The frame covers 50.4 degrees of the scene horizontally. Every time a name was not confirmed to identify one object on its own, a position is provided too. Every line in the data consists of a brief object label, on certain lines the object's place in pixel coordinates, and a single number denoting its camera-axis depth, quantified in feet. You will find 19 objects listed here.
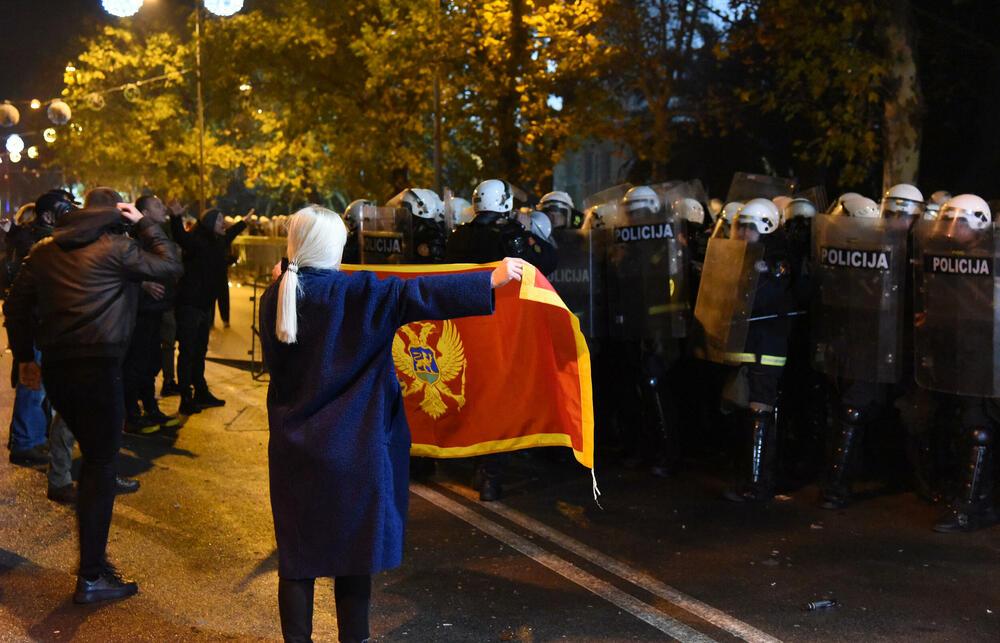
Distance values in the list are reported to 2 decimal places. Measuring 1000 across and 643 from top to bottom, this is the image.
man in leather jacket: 16.55
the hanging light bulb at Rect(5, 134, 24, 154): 102.42
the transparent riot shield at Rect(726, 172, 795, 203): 31.32
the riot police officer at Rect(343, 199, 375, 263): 29.68
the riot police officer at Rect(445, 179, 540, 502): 24.00
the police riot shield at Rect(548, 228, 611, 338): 27.07
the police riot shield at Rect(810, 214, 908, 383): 22.35
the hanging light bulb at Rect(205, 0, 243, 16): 59.21
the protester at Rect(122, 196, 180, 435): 29.66
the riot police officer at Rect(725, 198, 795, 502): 23.50
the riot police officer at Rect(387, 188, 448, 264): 27.40
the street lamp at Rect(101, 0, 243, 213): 53.72
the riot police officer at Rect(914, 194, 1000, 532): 20.72
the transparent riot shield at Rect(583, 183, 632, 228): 28.40
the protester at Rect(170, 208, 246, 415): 33.81
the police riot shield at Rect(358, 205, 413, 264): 28.81
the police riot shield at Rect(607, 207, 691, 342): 25.71
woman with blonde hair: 11.99
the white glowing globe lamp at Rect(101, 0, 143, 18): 53.67
